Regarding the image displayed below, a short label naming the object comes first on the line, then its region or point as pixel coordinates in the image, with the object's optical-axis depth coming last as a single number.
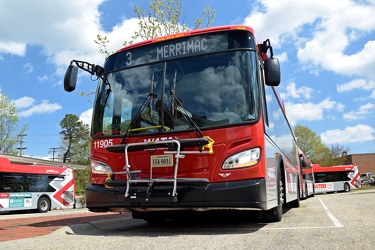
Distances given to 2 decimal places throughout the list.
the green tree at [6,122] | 40.12
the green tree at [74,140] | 70.58
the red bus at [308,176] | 20.64
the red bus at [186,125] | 5.71
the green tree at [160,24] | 19.75
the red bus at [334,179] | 42.28
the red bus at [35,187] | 21.17
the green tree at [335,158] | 65.50
